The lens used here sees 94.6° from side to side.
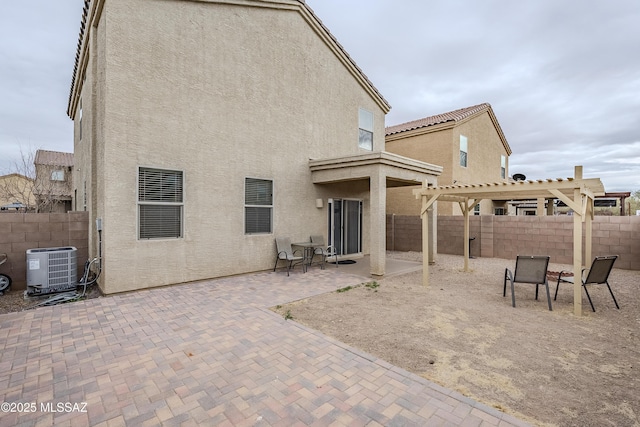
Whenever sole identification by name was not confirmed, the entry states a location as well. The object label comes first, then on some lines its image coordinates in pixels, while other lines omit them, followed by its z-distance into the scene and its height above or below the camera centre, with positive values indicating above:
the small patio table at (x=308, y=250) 8.79 -1.15
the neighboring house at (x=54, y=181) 15.41 +2.43
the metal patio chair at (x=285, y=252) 8.23 -1.09
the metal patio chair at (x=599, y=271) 5.46 -1.09
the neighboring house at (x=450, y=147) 15.47 +3.86
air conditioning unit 5.93 -1.15
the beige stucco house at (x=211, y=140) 6.20 +1.92
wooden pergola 5.32 +0.49
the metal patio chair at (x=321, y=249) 9.41 -1.14
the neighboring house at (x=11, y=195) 16.09 +1.28
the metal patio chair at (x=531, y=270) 5.64 -1.09
